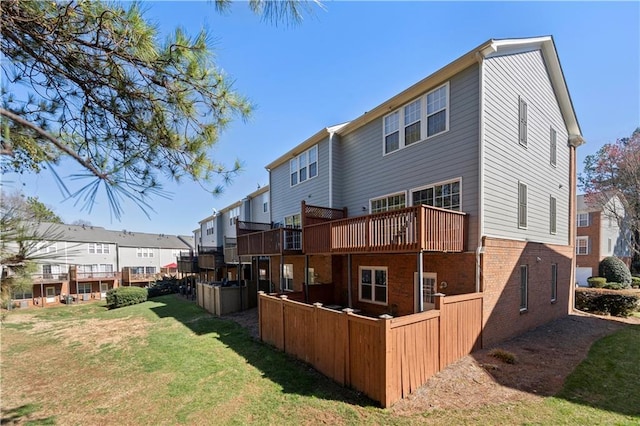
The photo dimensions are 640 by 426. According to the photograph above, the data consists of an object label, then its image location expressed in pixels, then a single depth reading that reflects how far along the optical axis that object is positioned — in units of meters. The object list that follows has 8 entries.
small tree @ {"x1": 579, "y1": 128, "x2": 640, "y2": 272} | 21.43
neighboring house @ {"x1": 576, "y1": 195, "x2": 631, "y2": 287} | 26.08
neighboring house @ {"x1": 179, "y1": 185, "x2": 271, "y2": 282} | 19.27
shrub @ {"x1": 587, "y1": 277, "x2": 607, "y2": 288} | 19.75
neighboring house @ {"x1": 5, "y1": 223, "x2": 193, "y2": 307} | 32.25
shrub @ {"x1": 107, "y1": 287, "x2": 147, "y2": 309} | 23.55
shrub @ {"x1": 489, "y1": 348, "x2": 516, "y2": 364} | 7.21
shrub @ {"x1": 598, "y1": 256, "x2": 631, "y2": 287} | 20.83
